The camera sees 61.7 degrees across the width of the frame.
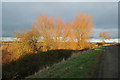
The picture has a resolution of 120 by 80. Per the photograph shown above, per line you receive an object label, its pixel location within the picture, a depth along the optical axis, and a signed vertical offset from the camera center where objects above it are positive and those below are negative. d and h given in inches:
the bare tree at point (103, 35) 2518.3 +133.1
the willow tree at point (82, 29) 1157.1 +135.6
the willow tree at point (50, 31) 907.5 +88.5
